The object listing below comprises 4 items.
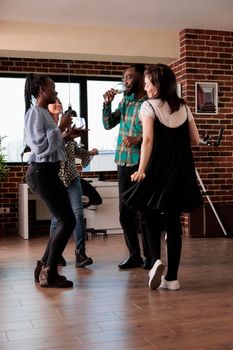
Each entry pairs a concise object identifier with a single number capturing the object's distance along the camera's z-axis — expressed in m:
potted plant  6.47
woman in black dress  3.22
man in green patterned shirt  4.01
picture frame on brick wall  6.47
